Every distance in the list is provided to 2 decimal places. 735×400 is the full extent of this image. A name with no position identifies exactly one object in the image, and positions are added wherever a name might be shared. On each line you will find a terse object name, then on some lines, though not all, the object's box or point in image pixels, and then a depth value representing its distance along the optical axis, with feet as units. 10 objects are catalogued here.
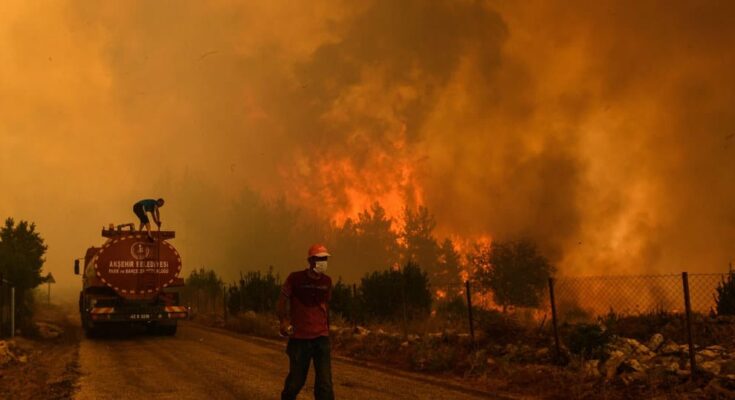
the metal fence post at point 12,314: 55.77
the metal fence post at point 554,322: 34.76
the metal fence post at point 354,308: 71.40
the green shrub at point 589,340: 33.65
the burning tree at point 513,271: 144.25
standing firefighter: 20.20
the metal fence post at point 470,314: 41.25
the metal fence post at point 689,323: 27.40
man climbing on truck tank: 58.90
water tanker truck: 55.57
